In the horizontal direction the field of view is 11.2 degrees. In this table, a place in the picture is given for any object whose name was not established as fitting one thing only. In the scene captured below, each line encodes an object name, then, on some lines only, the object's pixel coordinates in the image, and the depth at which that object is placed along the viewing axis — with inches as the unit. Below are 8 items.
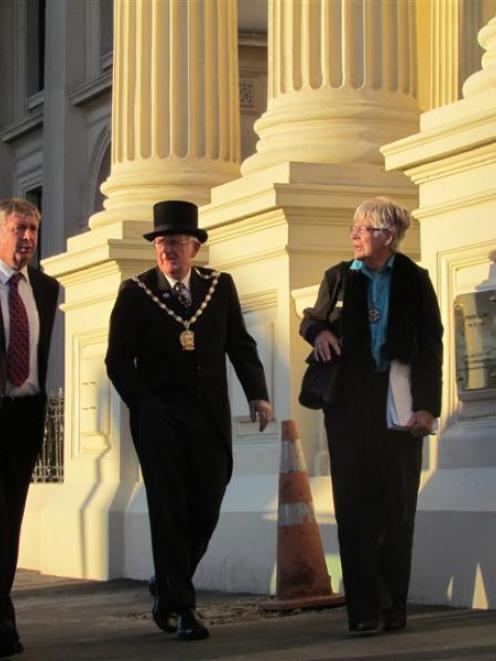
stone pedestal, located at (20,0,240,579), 672.2
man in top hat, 408.0
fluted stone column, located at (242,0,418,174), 583.3
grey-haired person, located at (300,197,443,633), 391.9
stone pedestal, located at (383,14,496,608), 442.2
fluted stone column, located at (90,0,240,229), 692.3
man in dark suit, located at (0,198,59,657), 395.3
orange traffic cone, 456.3
